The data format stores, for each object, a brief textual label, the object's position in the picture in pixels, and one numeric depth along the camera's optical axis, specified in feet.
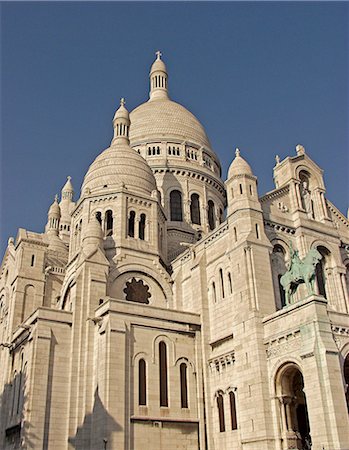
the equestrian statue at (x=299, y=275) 92.68
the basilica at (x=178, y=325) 90.07
